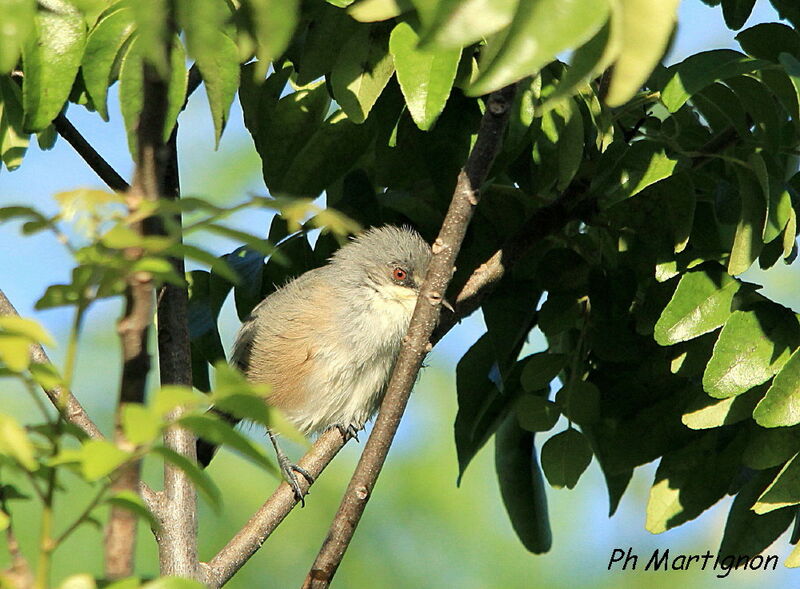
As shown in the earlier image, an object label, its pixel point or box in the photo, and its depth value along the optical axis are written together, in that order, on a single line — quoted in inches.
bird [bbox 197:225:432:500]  337.1
